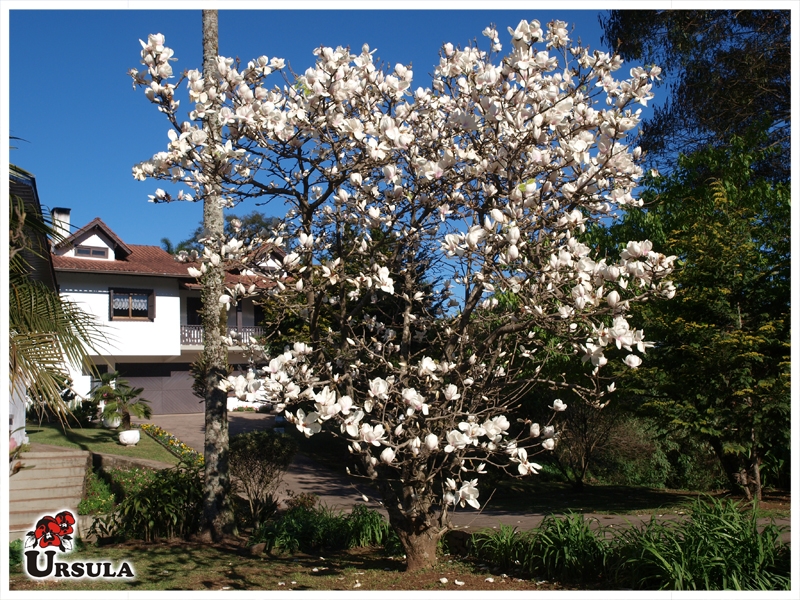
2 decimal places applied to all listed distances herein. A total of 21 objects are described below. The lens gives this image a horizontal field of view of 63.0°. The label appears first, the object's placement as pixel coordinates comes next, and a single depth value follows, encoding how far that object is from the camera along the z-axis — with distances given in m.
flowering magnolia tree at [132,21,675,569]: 4.47
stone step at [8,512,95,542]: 8.44
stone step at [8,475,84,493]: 10.55
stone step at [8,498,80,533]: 9.43
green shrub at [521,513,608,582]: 5.34
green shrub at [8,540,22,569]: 7.08
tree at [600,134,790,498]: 9.65
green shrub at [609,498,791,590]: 4.55
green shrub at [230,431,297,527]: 8.79
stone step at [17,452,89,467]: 11.40
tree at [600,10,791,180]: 13.89
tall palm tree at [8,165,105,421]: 5.18
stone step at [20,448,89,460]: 11.59
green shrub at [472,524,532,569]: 5.85
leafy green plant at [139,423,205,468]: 13.43
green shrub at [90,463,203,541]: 8.12
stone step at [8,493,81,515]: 9.98
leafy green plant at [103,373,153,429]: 16.70
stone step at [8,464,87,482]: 10.92
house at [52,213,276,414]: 23.14
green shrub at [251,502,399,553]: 7.21
